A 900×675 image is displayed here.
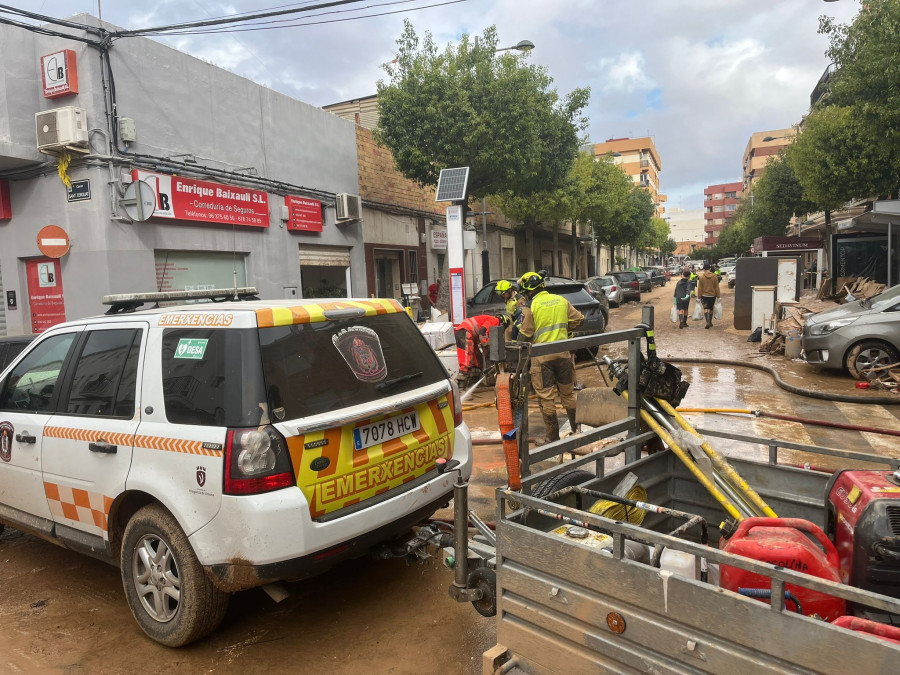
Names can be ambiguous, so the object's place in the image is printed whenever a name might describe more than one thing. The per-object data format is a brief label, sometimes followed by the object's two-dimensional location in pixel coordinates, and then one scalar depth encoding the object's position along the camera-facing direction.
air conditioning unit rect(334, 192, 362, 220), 15.61
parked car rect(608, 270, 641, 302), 28.95
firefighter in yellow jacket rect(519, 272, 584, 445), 6.36
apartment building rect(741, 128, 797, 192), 85.56
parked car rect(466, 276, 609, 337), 11.50
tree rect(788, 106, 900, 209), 19.75
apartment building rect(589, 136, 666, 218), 92.56
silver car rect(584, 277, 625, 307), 25.60
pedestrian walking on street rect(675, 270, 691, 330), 16.78
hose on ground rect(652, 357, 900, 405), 7.68
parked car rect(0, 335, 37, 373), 6.92
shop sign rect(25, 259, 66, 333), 10.88
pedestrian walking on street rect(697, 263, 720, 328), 16.77
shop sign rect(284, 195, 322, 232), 14.12
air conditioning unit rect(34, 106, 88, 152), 9.82
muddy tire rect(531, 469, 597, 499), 2.96
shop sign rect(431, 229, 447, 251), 21.22
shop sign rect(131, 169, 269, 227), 10.98
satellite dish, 10.43
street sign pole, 12.91
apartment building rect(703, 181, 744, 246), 132.19
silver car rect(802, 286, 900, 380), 8.78
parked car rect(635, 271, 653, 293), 36.26
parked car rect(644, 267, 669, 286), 43.47
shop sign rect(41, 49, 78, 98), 10.04
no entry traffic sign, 10.41
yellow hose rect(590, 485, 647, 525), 2.95
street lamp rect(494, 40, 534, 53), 17.44
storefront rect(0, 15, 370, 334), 10.22
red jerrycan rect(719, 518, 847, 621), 2.12
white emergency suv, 2.82
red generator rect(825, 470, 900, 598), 2.13
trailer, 1.69
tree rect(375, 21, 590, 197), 16.20
